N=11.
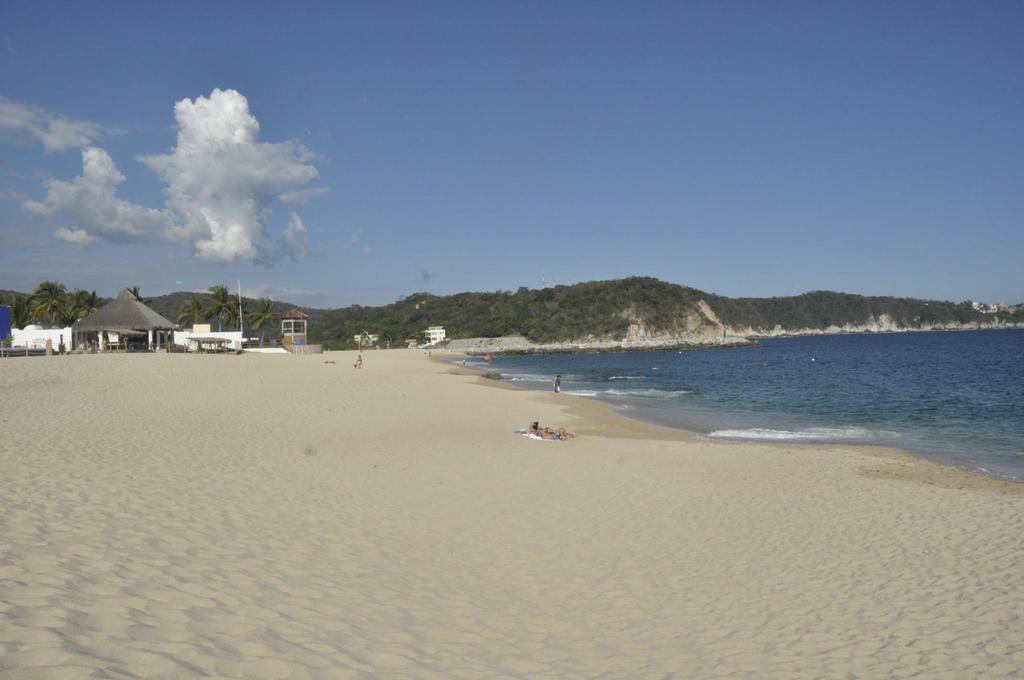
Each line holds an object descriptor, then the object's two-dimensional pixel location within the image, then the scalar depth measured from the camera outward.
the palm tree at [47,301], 64.44
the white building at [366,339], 121.31
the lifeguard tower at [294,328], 66.88
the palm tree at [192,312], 72.31
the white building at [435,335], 130.50
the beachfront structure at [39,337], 47.62
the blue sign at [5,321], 44.94
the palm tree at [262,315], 78.69
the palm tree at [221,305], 71.06
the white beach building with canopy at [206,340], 49.38
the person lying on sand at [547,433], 17.36
